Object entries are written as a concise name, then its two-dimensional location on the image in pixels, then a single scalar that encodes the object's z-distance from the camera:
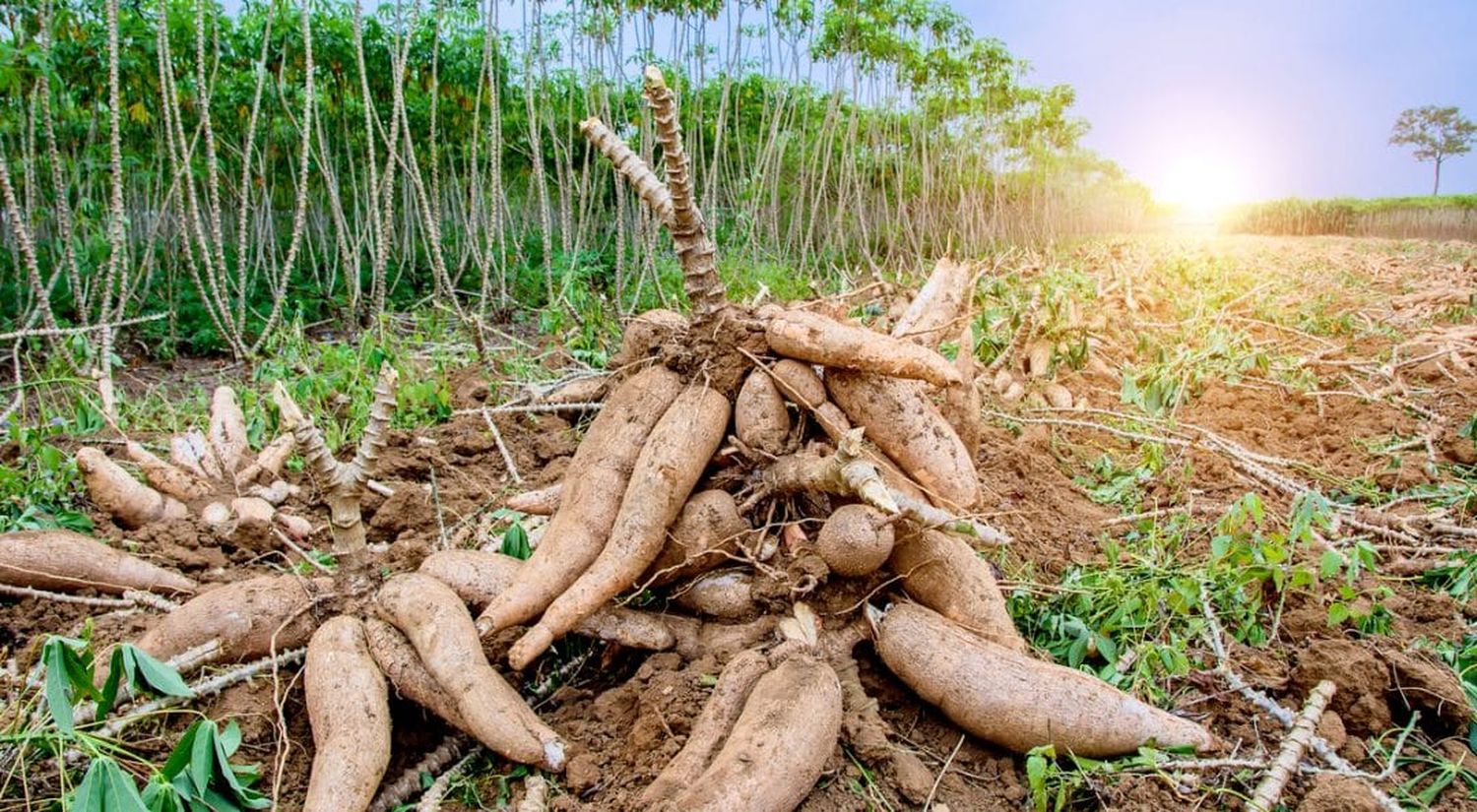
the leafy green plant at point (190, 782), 1.26
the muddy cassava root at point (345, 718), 1.48
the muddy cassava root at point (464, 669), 1.54
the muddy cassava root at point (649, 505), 1.72
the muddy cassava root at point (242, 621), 1.72
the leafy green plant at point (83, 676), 1.30
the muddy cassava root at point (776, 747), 1.34
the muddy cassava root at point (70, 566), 2.04
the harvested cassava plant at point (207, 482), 2.51
